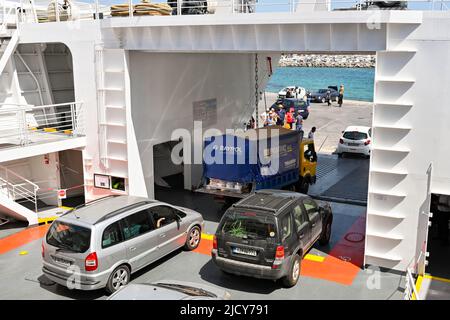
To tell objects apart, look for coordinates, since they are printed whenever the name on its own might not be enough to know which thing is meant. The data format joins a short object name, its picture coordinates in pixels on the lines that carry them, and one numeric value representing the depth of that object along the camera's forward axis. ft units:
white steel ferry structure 32.63
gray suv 31.01
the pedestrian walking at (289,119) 85.92
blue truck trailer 48.14
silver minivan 30.55
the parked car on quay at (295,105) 117.05
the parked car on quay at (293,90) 151.71
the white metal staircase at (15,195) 45.09
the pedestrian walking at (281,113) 103.75
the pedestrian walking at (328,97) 144.36
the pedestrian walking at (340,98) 139.44
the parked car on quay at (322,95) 149.48
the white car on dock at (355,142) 72.23
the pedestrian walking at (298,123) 82.72
